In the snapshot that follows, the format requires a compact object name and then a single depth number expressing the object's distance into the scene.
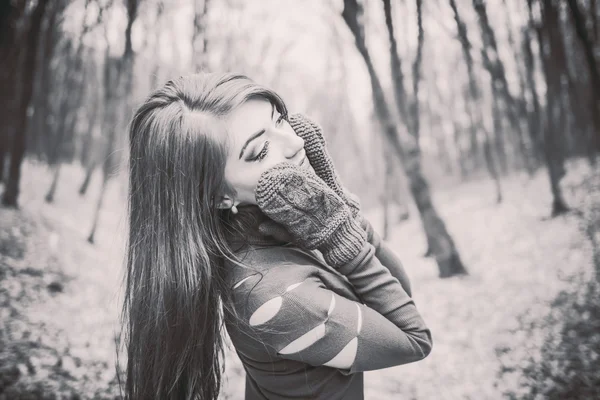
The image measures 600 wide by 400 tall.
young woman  0.99
